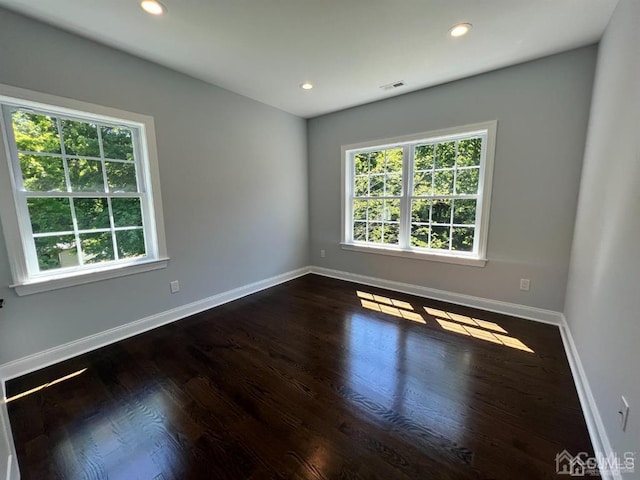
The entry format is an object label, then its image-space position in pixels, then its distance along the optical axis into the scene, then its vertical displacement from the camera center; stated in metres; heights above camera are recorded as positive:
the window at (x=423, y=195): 3.00 +0.12
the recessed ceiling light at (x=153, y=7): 1.73 +1.36
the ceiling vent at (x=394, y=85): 2.98 +1.39
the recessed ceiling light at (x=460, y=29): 1.99 +1.35
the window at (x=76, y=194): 1.95 +0.12
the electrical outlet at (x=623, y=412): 1.09 -0.90
